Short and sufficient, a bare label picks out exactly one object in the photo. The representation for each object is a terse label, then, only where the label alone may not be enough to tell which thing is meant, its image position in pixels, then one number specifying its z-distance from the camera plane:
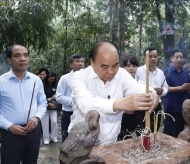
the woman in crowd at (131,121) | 2.80
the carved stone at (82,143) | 1.04
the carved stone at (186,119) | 2.02
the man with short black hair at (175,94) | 3.50
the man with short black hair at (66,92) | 3.71
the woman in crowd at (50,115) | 4.30
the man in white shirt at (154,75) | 3.33
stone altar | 1.36
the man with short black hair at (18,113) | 2.29
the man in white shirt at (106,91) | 1.24
